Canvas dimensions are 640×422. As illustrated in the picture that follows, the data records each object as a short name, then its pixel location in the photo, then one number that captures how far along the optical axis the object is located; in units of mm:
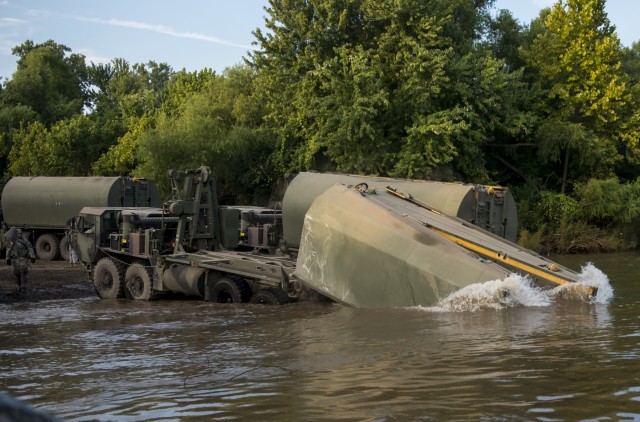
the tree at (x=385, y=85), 30094
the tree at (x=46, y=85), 55312
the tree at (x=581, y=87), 33406
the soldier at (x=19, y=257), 19781
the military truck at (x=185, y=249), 16562
